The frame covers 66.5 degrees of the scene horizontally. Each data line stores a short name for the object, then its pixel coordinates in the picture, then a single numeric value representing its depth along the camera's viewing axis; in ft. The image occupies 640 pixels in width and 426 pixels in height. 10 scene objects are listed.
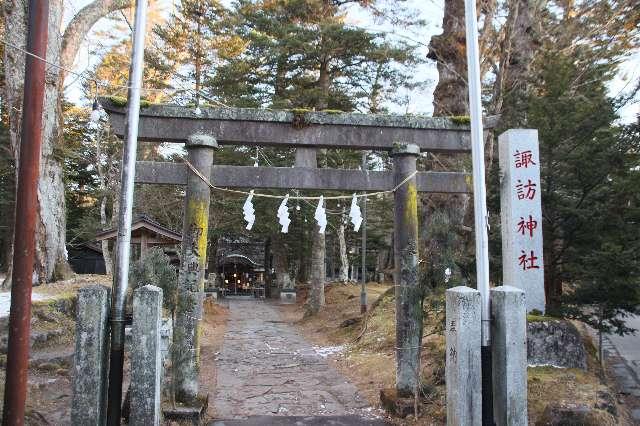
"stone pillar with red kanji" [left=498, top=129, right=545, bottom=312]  25.73
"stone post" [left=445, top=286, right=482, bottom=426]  16.42
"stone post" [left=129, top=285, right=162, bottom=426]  15.96
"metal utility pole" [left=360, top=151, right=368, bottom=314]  62.23
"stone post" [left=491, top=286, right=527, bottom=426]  16.29
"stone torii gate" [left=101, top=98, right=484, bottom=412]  22.57
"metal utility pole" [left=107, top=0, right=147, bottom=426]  16.76
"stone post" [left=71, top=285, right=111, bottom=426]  15.81
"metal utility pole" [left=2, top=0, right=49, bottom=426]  16.16
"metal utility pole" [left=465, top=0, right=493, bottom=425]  16.97
